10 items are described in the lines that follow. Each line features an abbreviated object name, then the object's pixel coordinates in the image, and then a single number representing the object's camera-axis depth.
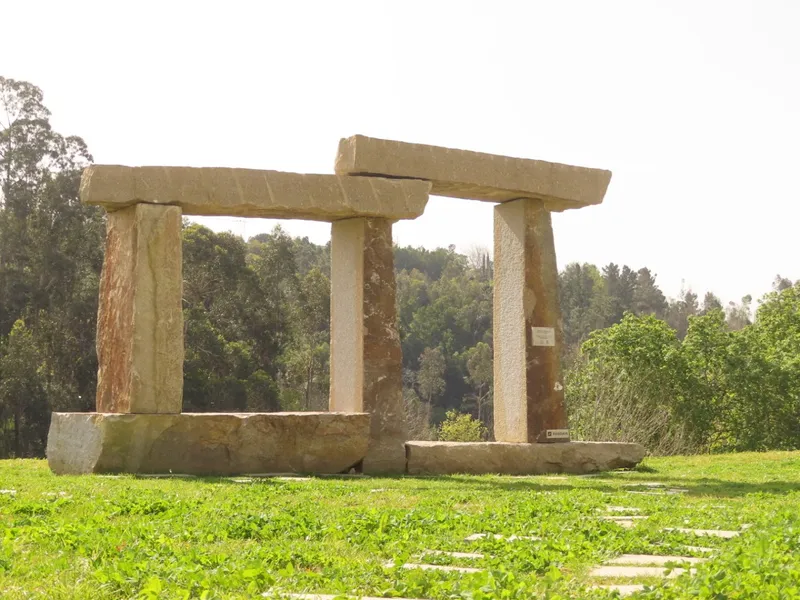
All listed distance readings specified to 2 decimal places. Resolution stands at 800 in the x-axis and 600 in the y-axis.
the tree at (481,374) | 46.94
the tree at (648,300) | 68.00
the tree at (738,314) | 71.38
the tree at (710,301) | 76.22
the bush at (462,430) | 32.62
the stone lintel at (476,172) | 12.82
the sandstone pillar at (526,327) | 13.95
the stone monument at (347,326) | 11.59
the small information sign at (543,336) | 14.03
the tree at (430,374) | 46.75
